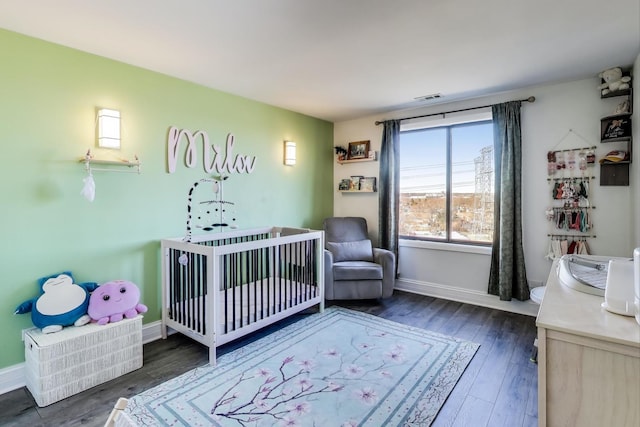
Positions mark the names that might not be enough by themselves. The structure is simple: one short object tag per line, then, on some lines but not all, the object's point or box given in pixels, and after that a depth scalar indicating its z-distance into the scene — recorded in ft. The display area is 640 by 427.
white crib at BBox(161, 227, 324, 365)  7.80
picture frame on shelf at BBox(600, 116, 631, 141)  8.91
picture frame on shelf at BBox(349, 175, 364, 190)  14.69
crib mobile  9.74
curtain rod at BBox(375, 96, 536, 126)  10.42
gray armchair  11.72
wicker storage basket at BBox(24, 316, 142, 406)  6.31
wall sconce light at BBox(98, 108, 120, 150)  7.85
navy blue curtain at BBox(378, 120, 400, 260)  13.43
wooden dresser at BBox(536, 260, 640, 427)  2.97
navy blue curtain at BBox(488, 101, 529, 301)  10.75
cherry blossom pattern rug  5.89
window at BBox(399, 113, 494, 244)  11.92
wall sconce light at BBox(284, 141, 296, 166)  13.04
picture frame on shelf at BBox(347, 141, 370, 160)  14.43
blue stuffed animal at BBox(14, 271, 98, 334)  6.77
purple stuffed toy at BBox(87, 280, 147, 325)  7.26
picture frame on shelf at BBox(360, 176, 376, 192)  14.29
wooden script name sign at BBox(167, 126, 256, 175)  9.46
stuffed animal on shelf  8.73
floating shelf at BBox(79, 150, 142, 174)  7.73
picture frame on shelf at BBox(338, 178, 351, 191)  15.07
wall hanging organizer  9.80
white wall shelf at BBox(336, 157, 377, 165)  14.39
